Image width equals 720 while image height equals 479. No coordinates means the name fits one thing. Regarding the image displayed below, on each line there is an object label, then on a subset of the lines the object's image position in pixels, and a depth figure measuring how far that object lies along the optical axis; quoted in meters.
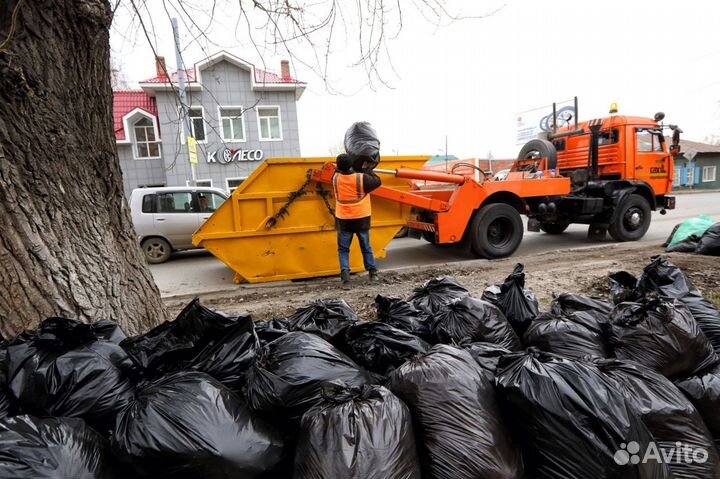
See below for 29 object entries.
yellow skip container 5.34
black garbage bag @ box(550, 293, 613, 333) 2.15
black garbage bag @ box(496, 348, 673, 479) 1.26
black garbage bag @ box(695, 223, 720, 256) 5.73
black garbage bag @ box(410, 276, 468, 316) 2.61
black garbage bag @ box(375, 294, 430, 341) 2.27
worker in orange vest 5.11
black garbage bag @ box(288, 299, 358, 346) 2.12
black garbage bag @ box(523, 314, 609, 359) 1.98
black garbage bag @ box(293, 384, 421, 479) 1.22
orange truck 6.46
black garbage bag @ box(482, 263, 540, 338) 2.50
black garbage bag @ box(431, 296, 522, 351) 2.18
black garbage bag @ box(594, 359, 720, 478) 1.45
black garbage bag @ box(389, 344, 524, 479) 1.33
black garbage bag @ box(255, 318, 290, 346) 2.07
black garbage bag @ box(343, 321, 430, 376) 1.89
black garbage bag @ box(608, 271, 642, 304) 2.53
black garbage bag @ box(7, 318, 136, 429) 1.50
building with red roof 17.27
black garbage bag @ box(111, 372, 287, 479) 1.25
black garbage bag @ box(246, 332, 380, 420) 1.51
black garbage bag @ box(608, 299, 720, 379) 1.83
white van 7.69
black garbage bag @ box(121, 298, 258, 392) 1.70
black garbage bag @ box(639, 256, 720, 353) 2.20
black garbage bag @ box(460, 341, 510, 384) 1.68
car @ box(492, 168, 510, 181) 9.03
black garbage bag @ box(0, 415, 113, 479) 1.11
